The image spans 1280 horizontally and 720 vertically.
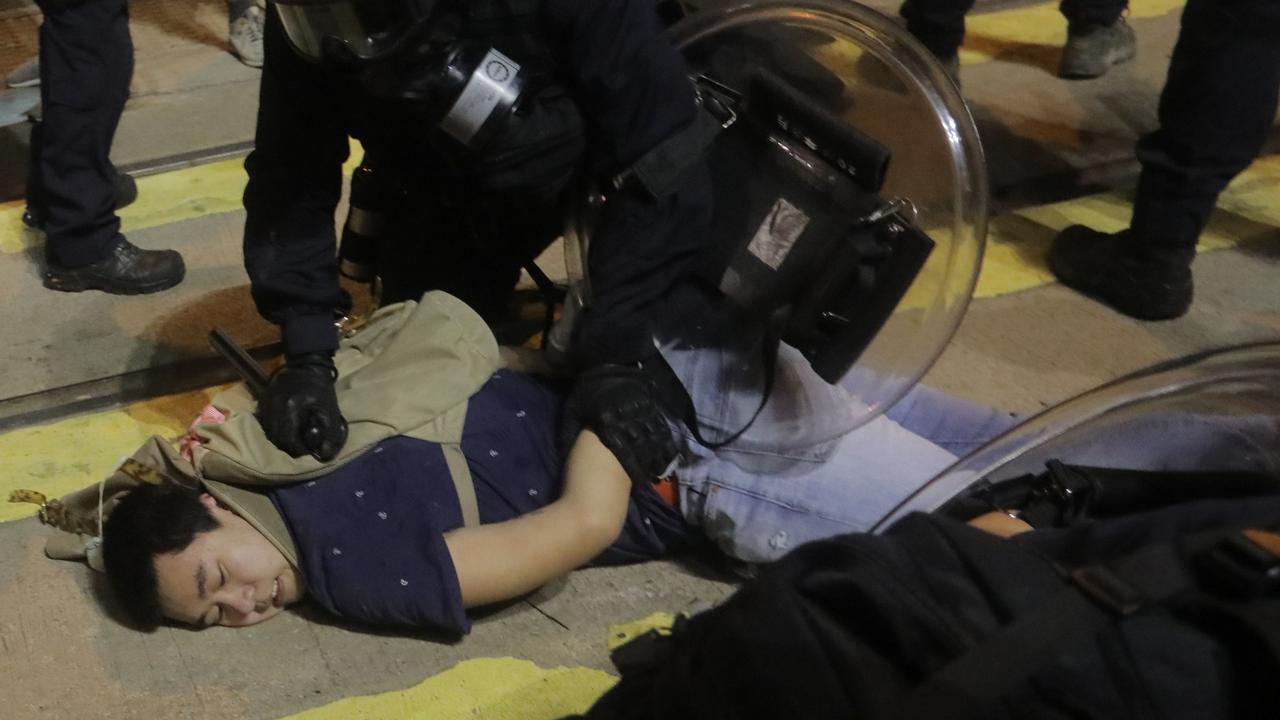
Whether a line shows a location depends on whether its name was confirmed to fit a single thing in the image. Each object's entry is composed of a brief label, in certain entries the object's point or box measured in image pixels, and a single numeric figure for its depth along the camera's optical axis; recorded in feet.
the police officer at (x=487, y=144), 4.10
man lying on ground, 4.16
